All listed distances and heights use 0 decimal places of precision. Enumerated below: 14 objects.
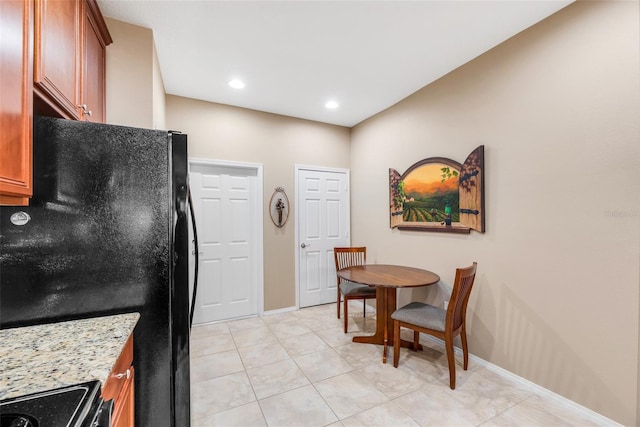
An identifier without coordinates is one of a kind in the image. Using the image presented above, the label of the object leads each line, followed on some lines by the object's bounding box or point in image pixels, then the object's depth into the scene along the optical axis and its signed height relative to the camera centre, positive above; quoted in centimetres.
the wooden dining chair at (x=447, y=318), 207 -86
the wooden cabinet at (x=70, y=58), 115 +81
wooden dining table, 253 -61
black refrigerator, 114 -13
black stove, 65 -49
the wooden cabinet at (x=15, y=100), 89 +41
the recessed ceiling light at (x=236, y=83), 290 +142
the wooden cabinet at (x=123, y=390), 94 -66
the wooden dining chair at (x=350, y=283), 306 -80
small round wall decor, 370 +12
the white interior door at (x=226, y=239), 336 -30
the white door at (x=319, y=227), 390 -18
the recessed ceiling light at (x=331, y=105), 343 +142
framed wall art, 248 +21
